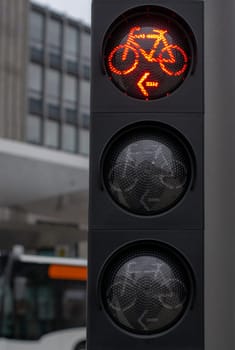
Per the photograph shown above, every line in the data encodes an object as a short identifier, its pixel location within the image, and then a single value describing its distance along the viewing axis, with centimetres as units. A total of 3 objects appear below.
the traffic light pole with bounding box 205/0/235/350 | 261
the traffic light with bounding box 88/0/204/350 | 257
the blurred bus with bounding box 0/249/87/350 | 1252
